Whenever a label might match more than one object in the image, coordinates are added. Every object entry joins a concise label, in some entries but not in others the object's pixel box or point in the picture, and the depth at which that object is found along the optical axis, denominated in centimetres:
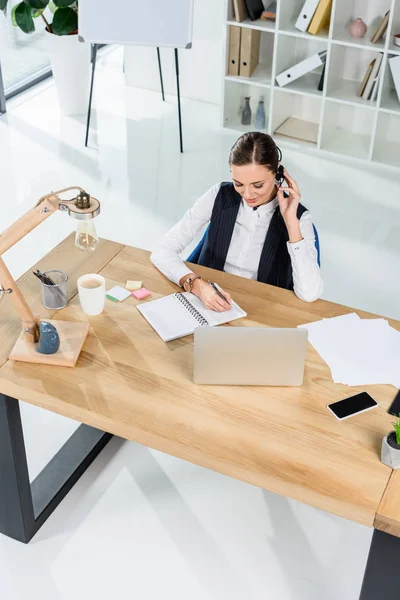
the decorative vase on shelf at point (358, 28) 496
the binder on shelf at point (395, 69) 483
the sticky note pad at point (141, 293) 256
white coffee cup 243
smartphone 212
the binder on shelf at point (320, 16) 490
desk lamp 208
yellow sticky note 260
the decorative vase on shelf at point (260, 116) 555
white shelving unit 497
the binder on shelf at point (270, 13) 515
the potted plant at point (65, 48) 523
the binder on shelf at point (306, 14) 491
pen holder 246
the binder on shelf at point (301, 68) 510
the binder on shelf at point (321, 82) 518
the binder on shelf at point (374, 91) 506
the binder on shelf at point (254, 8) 512
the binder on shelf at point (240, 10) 507
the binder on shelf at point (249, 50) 522
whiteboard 477
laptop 209
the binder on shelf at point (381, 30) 481
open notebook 241
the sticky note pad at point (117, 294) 255
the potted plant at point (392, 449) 193
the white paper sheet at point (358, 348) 227
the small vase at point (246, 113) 562
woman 261
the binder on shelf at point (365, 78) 507
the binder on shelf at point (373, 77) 499
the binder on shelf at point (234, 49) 524
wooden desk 192
